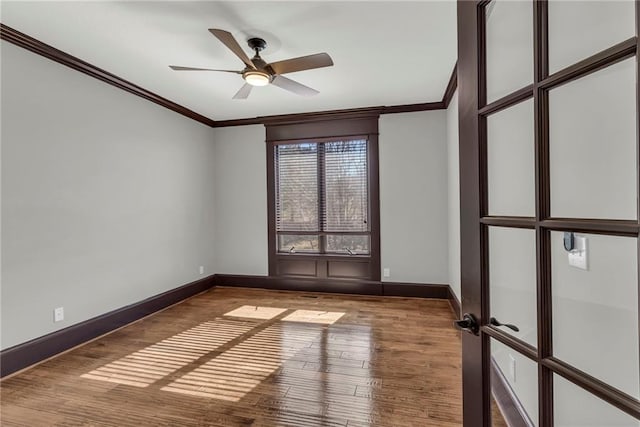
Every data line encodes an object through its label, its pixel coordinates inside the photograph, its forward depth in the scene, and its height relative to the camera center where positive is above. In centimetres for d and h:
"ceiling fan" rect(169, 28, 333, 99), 224 +115
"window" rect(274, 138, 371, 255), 457 +22
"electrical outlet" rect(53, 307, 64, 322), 276 -87
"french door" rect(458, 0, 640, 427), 65 +0
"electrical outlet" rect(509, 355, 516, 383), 97 -50
